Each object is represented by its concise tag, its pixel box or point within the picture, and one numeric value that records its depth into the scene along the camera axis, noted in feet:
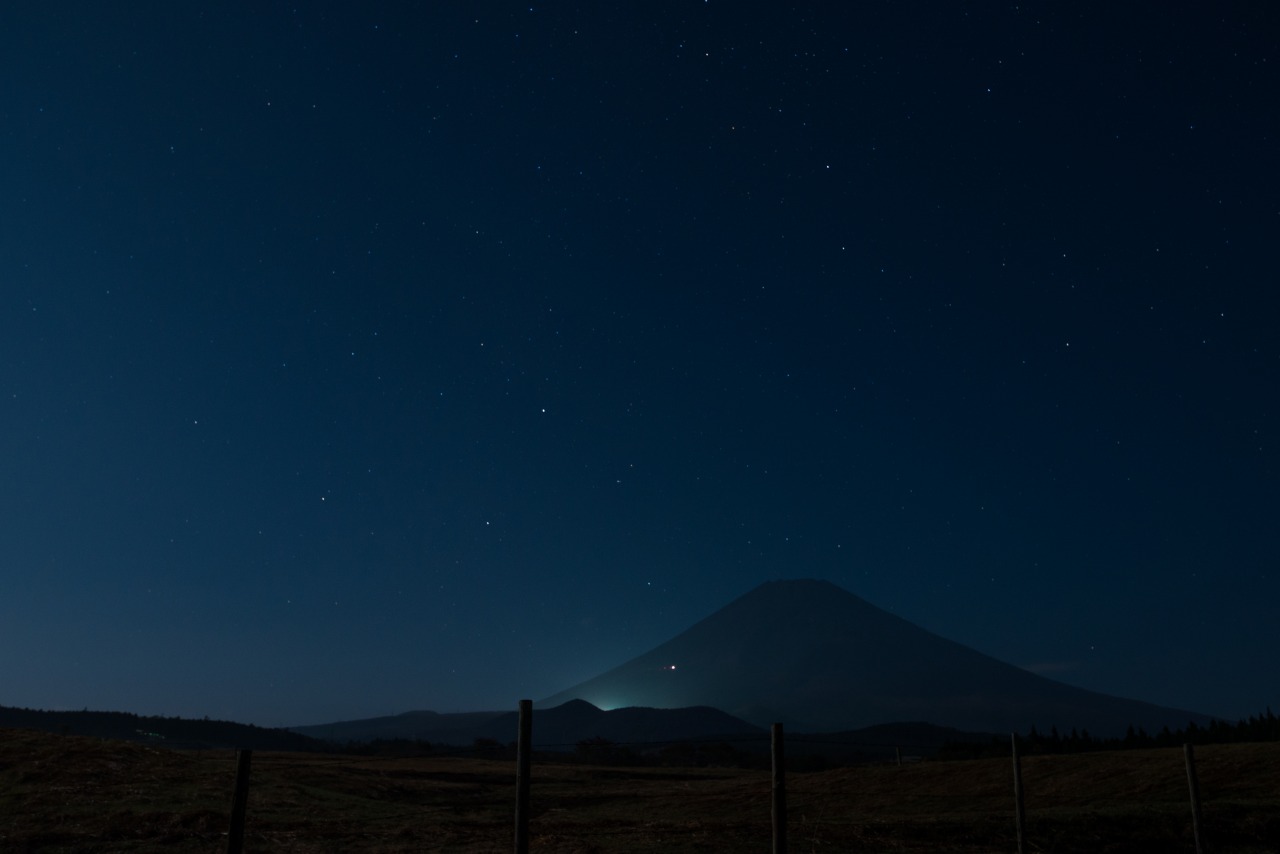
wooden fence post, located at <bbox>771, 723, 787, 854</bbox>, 39.45
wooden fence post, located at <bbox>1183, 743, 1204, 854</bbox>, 59.18
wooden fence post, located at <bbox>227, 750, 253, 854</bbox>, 33.88
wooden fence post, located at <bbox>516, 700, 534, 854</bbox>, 35.32
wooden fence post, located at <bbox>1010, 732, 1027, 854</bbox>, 58.95
